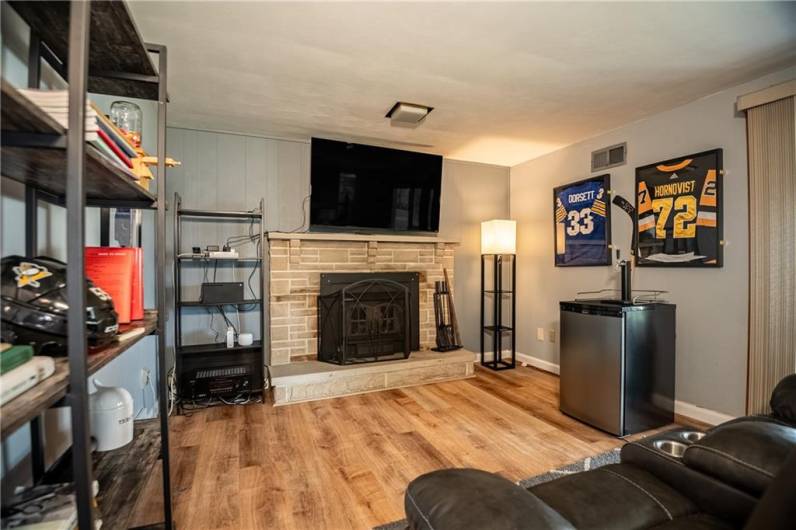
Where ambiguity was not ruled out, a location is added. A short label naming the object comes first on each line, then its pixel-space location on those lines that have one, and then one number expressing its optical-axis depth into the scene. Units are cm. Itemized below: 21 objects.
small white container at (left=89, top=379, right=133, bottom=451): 129
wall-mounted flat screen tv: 344
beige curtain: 215
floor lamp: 386
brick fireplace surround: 315
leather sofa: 67
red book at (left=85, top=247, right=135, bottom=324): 124
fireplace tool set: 386
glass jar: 162
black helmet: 78
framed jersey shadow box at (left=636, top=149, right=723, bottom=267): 251
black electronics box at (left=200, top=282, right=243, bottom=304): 289
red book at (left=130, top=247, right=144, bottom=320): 135
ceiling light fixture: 270
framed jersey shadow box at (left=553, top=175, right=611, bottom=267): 327
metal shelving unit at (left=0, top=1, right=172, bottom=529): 73
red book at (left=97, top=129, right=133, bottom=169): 97
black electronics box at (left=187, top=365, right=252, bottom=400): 288
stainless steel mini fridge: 235
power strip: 289
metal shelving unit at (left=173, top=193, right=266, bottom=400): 288
